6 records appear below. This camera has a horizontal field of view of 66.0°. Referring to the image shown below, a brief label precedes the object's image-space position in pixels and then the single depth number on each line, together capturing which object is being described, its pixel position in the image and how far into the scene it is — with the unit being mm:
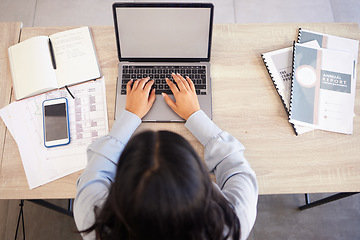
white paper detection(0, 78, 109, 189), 890
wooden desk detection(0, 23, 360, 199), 876
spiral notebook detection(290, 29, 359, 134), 936
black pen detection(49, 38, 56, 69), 993
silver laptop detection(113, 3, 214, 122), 863
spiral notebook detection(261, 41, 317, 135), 972
